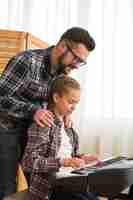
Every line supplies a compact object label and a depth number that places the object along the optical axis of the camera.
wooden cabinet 3.57
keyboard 1.75
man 2.14
